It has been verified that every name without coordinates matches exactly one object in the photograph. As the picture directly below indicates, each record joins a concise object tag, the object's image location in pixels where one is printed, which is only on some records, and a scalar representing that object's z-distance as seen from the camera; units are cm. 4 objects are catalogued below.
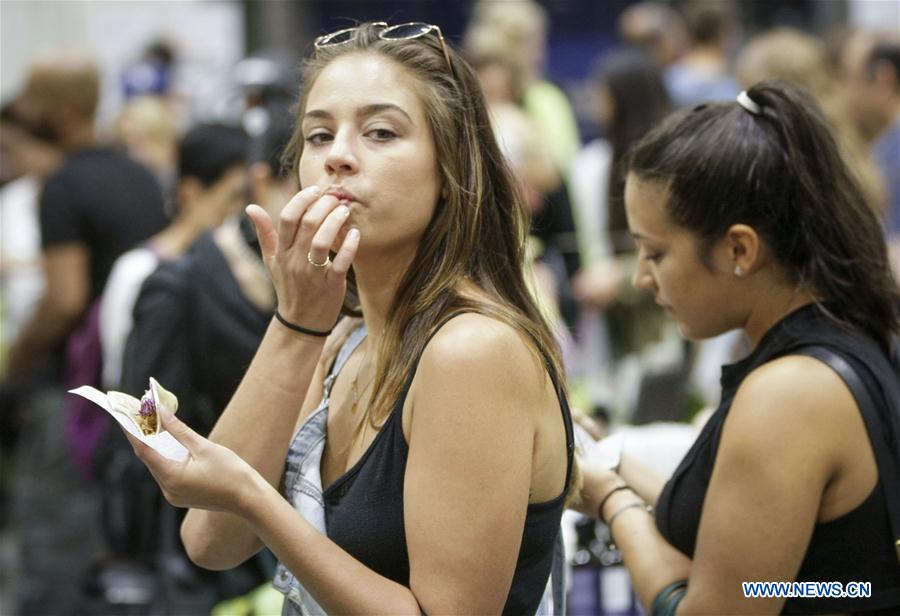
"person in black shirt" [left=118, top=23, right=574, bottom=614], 198
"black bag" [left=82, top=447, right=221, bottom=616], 382
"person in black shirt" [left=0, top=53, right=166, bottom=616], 527
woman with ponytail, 226
